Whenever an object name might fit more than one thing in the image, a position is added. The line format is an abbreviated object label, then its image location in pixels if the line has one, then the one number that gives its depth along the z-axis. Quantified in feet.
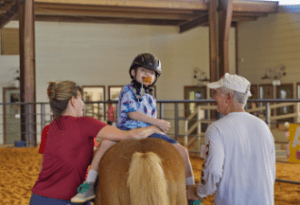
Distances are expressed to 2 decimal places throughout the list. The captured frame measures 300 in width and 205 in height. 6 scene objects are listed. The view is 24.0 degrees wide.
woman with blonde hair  15.19
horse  14.11
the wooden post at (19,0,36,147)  58.43
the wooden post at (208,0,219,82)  72.45
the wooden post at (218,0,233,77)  71.22
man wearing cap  14.95
